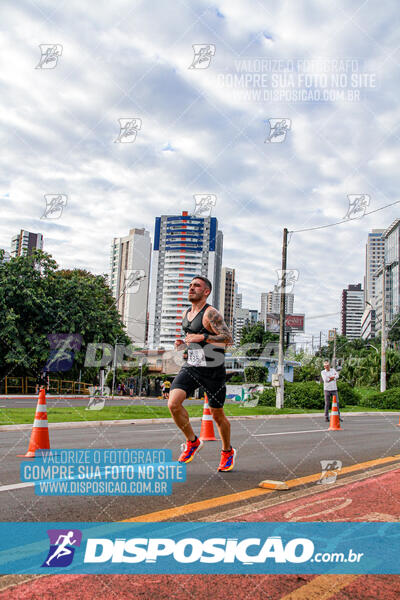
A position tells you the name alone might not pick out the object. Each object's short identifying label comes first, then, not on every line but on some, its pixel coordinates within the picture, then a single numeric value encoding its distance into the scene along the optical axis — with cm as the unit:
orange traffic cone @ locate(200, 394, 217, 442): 830
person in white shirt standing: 1381
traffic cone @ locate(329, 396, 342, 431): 1184
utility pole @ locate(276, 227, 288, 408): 2272
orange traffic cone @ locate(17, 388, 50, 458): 630
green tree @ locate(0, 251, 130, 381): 2983
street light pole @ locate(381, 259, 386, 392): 3041
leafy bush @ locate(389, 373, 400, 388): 3903
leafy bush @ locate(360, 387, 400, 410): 2786
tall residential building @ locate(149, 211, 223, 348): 4775
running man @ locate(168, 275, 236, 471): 488
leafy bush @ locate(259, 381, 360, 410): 2384
